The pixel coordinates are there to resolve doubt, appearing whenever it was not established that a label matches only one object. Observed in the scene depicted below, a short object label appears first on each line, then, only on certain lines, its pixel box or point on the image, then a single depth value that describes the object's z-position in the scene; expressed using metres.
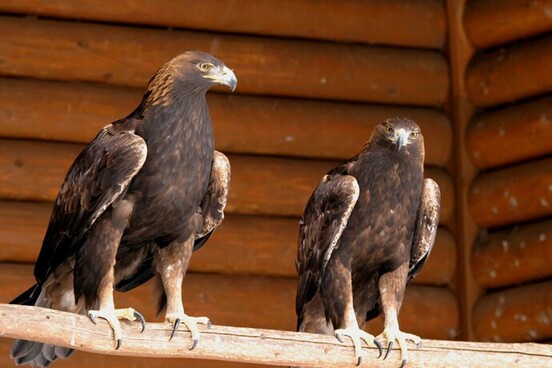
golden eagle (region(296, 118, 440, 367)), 14.59
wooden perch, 12.20
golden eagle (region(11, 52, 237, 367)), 13.40
